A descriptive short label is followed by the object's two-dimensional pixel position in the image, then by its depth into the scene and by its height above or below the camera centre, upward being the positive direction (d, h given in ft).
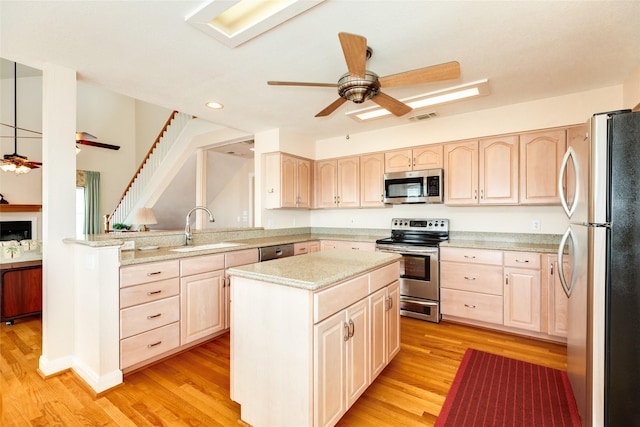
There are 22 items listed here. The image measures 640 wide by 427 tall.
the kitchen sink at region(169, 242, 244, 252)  9.57 -1.22
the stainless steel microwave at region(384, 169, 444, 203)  12.13 +1.09
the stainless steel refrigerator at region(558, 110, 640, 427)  4.89 -0.98
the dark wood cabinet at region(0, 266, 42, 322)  10.84 -2.97
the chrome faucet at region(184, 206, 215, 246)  10.85 -0.90
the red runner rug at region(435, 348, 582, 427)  6.01 -4.16
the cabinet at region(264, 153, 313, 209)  13.90 +1.49
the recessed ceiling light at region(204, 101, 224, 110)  10.64 +3.87
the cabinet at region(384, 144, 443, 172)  12.40 +2.32
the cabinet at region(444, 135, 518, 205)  10.91 +1.55
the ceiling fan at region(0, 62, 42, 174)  16.43 +2.73
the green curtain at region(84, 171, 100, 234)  24.84 +0.78
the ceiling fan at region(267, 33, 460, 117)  5.63 +2.87
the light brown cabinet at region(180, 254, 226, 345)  8.72 -2.60
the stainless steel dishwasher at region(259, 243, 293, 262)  11.34 -1.57
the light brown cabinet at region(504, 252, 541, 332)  9.70 -2.58
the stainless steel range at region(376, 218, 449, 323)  11.29 -2.20
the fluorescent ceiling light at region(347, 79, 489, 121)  9.09 +3.80
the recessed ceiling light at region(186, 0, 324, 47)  5.43 +3.77
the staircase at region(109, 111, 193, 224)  18.31 +3.04
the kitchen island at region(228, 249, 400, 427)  5.00 -2.34
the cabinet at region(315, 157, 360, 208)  14.64 +1.49
